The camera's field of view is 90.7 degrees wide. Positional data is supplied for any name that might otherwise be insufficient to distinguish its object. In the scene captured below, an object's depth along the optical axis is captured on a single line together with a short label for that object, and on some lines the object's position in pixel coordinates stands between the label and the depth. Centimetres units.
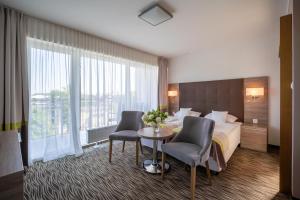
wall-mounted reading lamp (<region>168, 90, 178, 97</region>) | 531
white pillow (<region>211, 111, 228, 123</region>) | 377
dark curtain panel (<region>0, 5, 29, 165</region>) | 236
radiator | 356
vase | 262
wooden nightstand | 326
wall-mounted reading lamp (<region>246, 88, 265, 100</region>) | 346
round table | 233
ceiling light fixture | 236
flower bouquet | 257
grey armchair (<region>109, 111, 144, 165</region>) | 282
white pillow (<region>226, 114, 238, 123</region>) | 380
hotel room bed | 235
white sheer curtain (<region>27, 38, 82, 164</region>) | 276
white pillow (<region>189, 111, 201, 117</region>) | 442
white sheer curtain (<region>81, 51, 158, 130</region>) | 349
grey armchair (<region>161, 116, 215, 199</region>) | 193
